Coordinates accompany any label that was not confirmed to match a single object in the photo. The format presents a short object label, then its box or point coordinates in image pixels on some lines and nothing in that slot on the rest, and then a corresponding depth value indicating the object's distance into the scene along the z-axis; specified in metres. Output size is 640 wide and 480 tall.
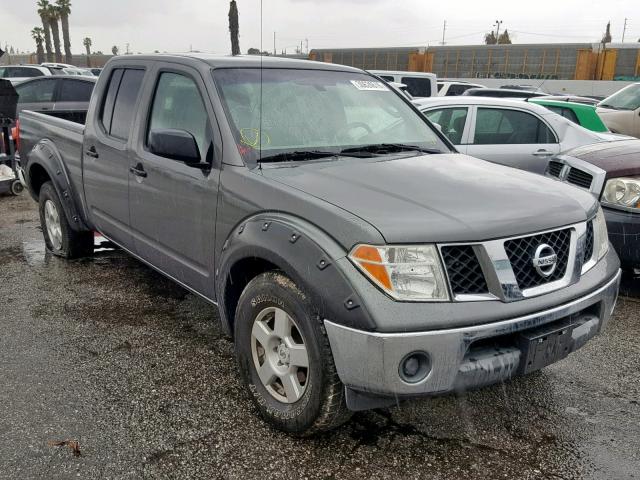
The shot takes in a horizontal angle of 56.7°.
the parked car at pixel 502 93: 13.57
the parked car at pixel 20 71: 17.22
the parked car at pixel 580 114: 8.48
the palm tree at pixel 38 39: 63.41
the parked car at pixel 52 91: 11.03
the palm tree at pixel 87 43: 109.41
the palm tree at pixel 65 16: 53.11
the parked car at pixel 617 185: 4.31
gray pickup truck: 2.29
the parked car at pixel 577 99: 12.46
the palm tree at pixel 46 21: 55.53
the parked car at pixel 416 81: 14.91
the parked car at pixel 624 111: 11.26
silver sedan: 6.86
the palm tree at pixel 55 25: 55.31
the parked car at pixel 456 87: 15.58
